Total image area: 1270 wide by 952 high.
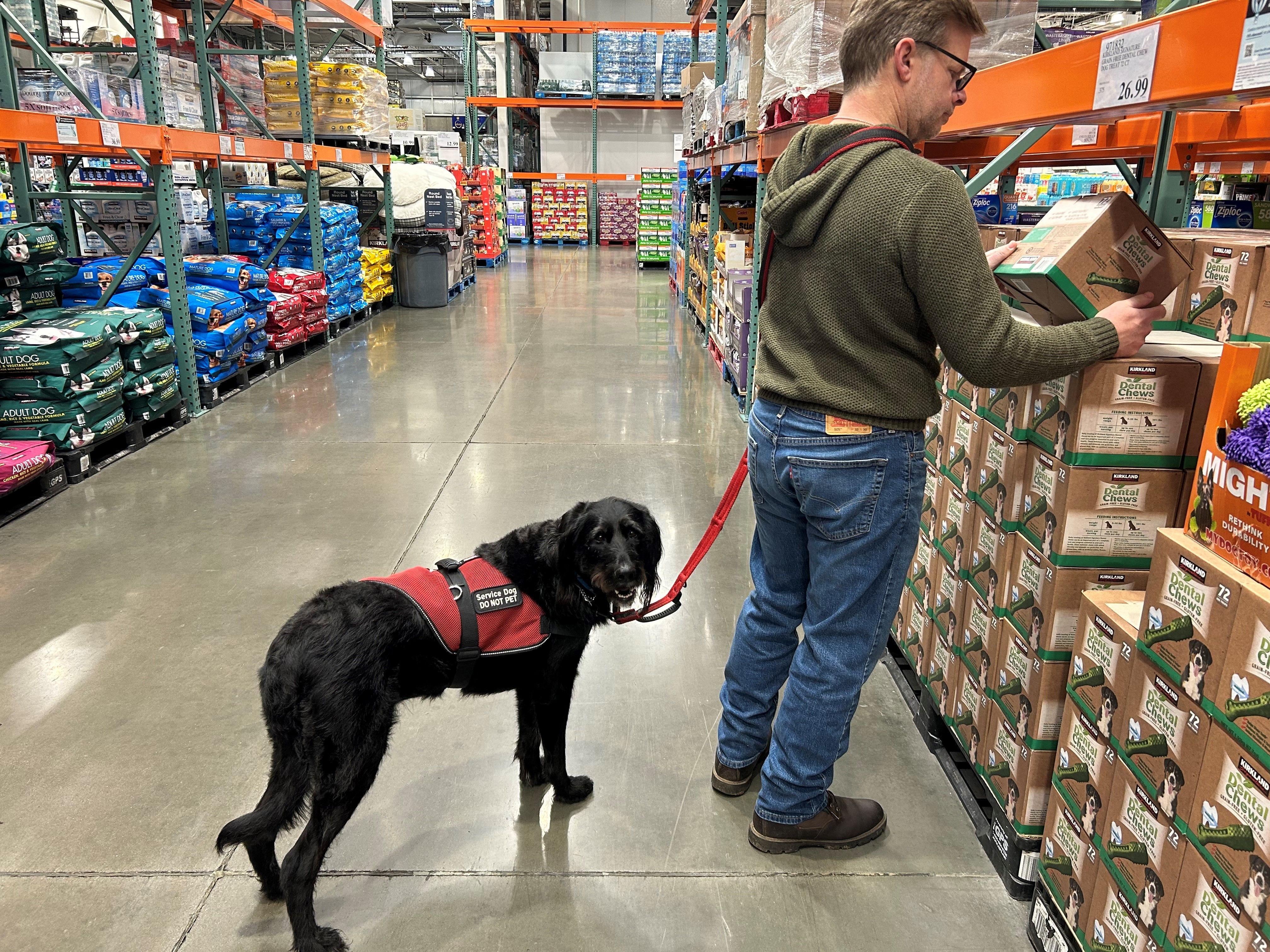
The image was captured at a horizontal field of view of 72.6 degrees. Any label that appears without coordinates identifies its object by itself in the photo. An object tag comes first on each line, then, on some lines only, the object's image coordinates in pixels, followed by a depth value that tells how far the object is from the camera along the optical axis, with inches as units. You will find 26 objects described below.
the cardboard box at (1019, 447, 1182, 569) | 70.8
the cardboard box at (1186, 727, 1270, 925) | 48.3
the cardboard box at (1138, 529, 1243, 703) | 52.7
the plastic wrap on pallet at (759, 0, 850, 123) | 146.3
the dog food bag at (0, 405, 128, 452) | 179.8
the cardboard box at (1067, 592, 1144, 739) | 63.9
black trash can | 438.3
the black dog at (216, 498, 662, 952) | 70.6
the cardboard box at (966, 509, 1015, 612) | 83.1
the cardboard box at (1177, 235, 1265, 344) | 63.9
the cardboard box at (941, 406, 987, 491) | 91.0
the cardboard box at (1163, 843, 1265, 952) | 49.7
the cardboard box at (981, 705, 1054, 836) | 77.5
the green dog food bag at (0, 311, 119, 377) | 177.2
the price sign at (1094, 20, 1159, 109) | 64.4
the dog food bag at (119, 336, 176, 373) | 205.5
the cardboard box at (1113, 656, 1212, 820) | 54.7
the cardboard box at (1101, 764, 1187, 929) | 56.5
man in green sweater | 60.8
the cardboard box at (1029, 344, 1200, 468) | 67.4
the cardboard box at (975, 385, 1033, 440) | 79.0
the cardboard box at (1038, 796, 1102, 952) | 67.2
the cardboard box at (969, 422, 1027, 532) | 80.3
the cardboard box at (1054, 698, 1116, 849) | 65.9
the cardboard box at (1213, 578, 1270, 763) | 48.7
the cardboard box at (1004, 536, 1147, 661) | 73.4
